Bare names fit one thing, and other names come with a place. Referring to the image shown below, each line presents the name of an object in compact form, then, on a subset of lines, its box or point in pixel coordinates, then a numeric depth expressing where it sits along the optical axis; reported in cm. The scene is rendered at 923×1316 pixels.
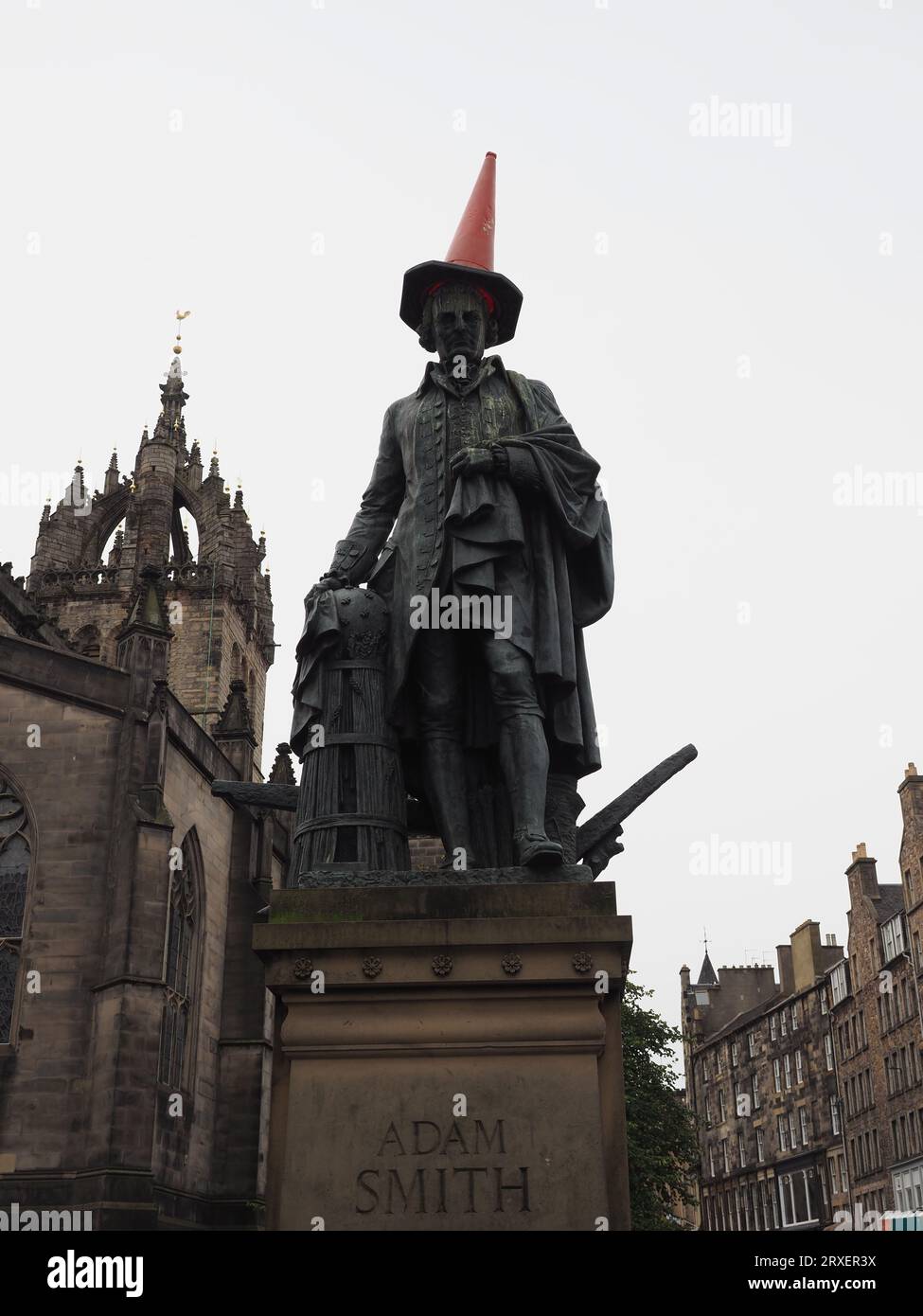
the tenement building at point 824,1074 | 5300
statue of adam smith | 521
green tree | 3297
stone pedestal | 423
